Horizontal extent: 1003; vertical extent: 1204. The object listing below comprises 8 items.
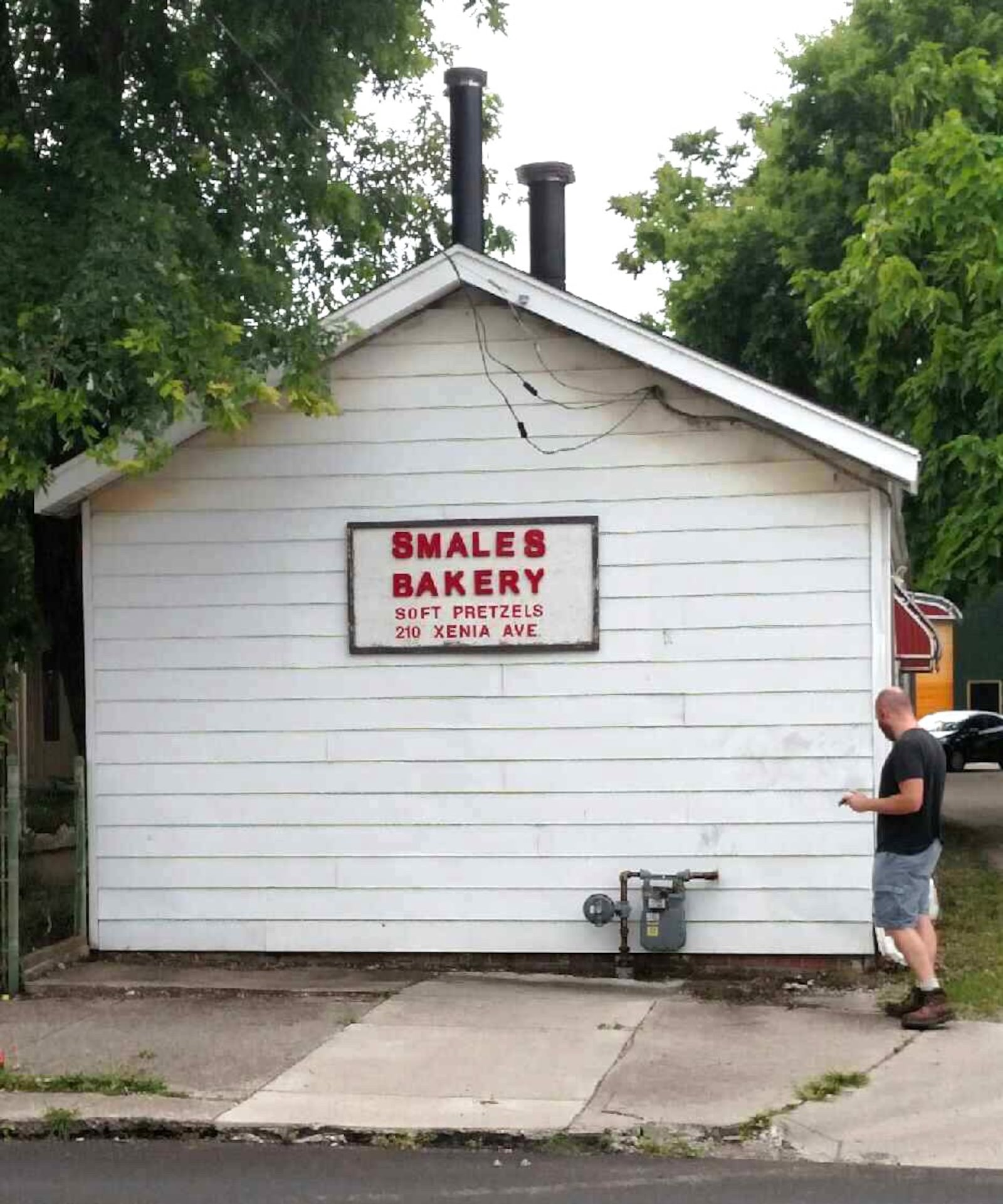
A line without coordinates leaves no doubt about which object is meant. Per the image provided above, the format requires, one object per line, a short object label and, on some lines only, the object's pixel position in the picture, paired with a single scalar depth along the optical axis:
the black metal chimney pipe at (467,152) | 12.66
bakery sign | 11.38
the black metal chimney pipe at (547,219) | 13.45
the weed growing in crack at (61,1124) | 7.62
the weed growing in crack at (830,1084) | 8.01
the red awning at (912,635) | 13.51
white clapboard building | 11.16
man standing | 9.58
